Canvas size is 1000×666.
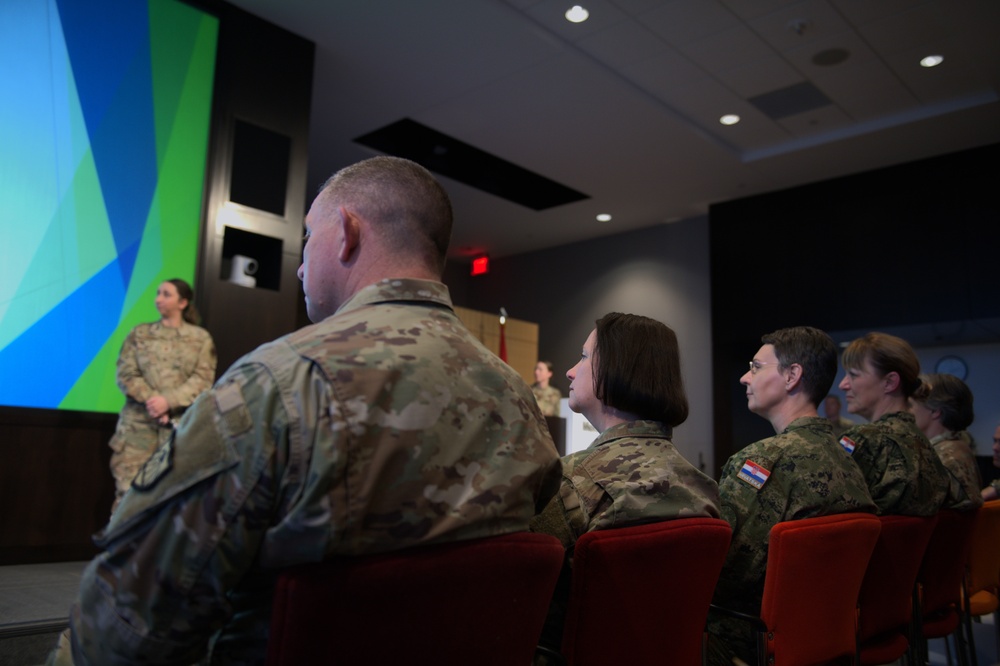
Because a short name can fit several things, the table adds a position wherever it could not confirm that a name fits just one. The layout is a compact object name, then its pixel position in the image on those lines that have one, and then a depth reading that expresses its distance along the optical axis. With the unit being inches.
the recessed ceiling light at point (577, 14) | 193.5
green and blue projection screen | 154.8
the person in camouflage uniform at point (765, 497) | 69.7
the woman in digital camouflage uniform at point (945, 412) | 128.4
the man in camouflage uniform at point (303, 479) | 30.0
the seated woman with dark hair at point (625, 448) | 52.4
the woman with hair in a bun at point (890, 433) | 87.7
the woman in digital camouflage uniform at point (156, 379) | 155.7
